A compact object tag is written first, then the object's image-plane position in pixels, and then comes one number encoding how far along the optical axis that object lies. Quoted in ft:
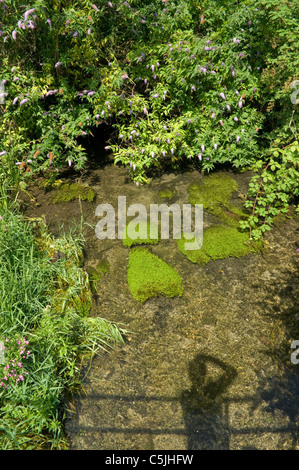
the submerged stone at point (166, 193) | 14.19
